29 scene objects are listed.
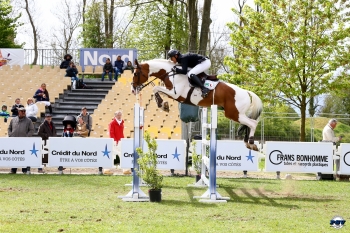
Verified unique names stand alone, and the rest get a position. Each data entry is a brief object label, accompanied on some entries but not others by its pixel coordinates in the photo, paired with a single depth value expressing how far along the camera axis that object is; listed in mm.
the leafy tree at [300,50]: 22359
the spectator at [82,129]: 17828
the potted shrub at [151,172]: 10875
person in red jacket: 17078
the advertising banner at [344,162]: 16375
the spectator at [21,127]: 16438
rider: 11086
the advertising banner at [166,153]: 16156
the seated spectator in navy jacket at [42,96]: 22000
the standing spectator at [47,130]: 16984
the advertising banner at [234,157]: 16391
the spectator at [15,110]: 20572
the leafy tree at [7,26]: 45312
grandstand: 20812
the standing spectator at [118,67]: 26734
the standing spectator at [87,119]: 18077
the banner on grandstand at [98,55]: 27438
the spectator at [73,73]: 25553
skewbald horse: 11133
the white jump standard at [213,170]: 11172
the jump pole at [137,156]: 11125
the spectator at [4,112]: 21344
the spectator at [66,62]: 26656
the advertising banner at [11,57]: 29484
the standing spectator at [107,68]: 26344
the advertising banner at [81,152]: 16156
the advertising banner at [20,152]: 16016
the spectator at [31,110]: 19766
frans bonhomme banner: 16297
